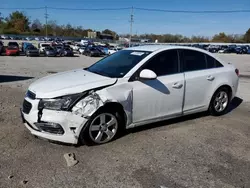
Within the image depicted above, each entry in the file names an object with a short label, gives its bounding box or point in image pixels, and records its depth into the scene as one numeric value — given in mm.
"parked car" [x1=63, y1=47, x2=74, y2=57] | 27628
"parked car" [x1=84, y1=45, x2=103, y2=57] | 30424
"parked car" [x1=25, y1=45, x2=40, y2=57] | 24404
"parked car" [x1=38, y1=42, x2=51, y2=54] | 27380
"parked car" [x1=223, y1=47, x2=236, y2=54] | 48337
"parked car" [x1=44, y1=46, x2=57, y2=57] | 25874
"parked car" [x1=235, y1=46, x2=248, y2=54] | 47423
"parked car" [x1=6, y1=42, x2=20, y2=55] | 24461
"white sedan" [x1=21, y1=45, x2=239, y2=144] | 2874
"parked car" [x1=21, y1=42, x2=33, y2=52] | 26931
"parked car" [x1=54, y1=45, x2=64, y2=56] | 27161
